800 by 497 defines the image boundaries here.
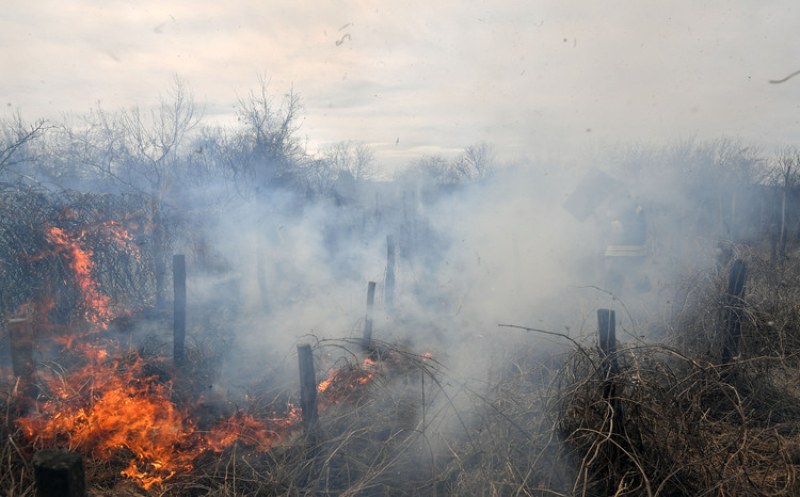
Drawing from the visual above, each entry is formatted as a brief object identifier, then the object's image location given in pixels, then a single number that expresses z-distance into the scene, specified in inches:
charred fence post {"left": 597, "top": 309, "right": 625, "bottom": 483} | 142.6
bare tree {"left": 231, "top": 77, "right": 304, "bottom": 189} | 534.0
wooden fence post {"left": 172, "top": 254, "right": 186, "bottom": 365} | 251.1
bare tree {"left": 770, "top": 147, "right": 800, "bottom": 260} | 503.6
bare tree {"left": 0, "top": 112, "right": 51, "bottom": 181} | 262.7
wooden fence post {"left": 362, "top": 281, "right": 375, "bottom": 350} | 277.7
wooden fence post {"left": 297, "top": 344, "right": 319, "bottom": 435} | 165.6
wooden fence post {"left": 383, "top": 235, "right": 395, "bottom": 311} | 405.7
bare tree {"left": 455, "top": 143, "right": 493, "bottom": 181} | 1338.3
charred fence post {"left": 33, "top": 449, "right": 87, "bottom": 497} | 82.7
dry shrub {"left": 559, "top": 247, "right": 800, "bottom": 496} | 139.9
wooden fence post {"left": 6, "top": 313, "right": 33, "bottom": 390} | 171.2
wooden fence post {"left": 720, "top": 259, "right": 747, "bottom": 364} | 227.6
